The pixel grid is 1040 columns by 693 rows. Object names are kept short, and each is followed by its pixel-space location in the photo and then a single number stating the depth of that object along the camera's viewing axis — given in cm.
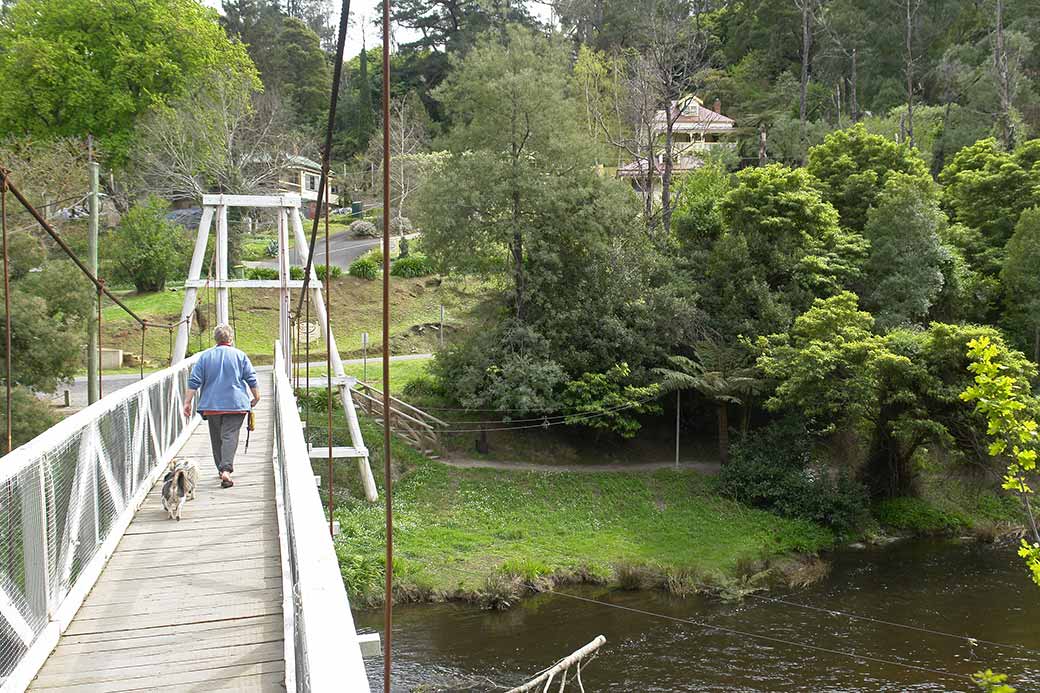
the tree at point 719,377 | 2064
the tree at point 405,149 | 3466
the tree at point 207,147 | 2759
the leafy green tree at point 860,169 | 2409
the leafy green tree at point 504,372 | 2056
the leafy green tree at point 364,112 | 4353
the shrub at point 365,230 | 3791
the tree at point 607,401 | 2095
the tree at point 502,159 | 2059
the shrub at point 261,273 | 2914
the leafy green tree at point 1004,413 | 497
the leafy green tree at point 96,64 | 2928
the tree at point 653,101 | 2614
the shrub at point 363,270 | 3066
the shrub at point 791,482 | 1972
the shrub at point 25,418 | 1384
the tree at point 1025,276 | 2150
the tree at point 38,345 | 1491
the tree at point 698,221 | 2312
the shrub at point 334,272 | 2909
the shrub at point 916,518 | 2014
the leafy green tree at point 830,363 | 1900
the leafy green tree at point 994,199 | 2338
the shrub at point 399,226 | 3486
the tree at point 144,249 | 2812
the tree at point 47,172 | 2099
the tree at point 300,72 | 4381
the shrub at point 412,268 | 3153
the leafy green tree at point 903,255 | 2148
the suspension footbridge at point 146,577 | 269
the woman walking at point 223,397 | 608
